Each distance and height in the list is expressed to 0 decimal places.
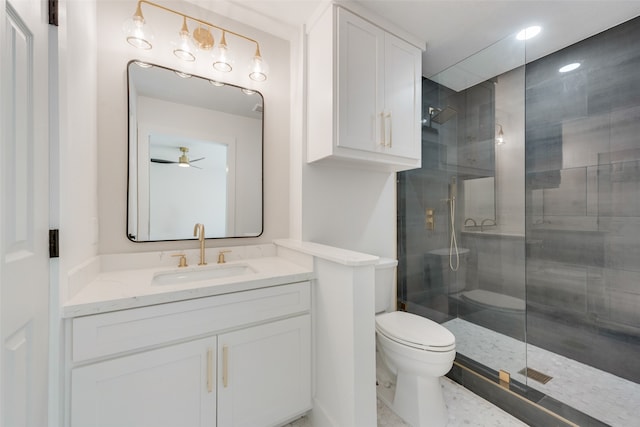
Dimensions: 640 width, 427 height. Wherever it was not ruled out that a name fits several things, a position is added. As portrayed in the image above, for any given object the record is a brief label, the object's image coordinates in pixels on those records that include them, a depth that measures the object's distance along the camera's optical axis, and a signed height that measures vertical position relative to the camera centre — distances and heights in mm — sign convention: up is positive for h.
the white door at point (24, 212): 638 +5
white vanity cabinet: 930 -628
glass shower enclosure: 1660 -52
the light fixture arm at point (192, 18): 1331 +1164
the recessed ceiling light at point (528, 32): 1710 +1234
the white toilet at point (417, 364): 1340 -818
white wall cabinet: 1447 +734
